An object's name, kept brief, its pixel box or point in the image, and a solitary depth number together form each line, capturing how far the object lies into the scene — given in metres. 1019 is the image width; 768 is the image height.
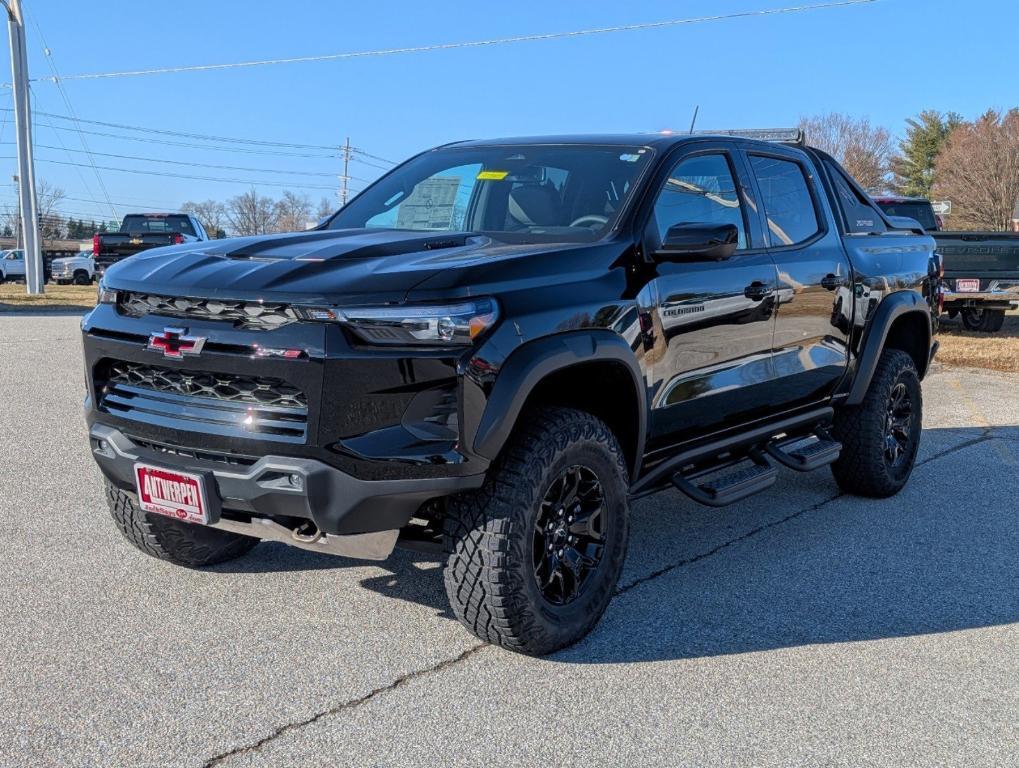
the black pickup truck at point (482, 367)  3.21
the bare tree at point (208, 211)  92.06
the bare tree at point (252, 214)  89.38
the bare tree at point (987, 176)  54.00
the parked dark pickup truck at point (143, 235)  20.98
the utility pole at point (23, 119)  25.50
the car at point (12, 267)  37.84
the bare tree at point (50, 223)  94.41
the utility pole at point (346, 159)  63.88
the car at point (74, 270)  37.38
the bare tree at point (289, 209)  80.97
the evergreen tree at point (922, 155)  78.75
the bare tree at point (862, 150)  63.22
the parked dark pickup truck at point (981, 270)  14.34
